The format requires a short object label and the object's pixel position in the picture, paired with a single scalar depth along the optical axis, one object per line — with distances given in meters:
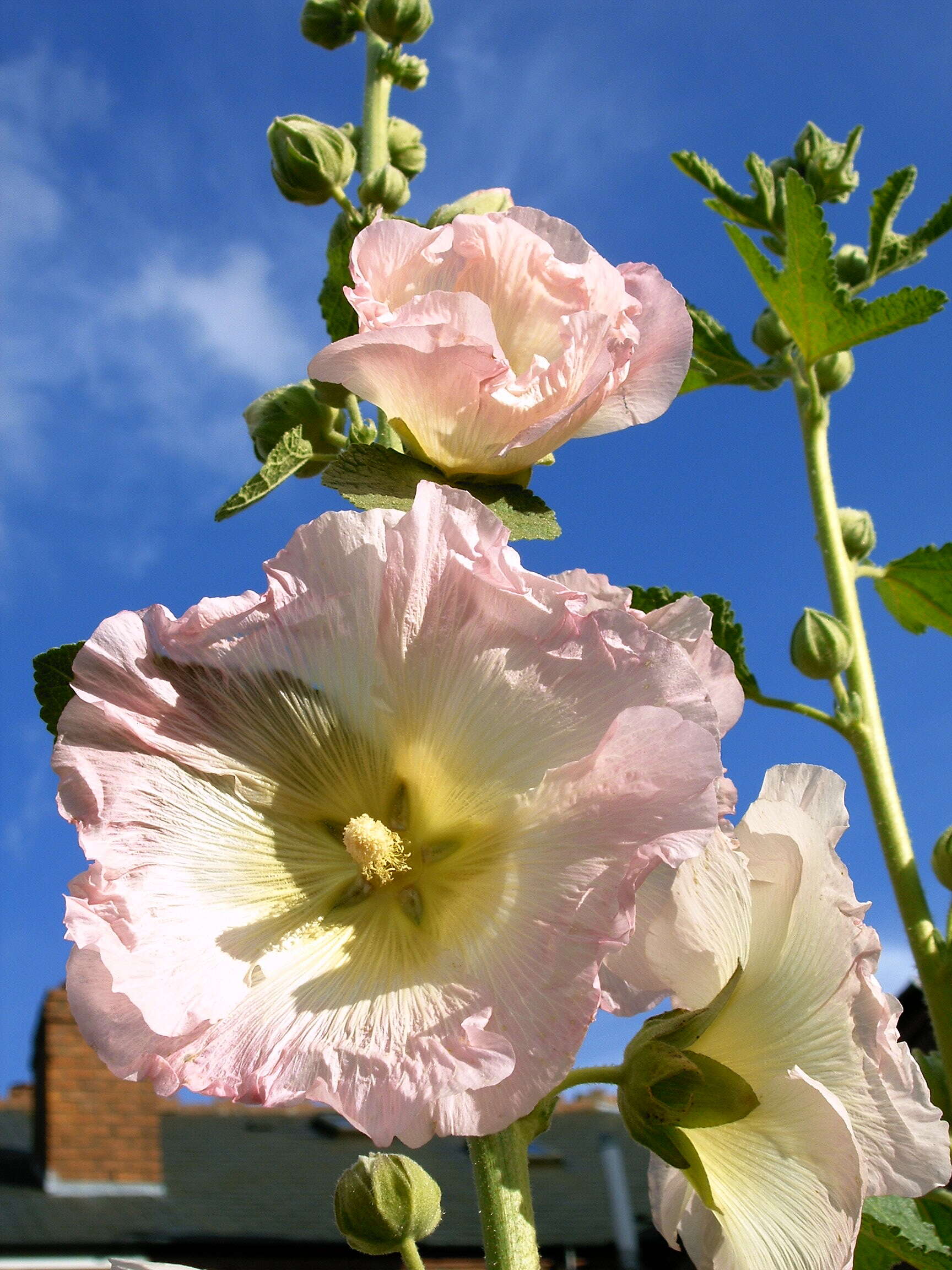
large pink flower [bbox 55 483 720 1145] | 0.28
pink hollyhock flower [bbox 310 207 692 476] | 0.33
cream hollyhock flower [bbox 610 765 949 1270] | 0.32
